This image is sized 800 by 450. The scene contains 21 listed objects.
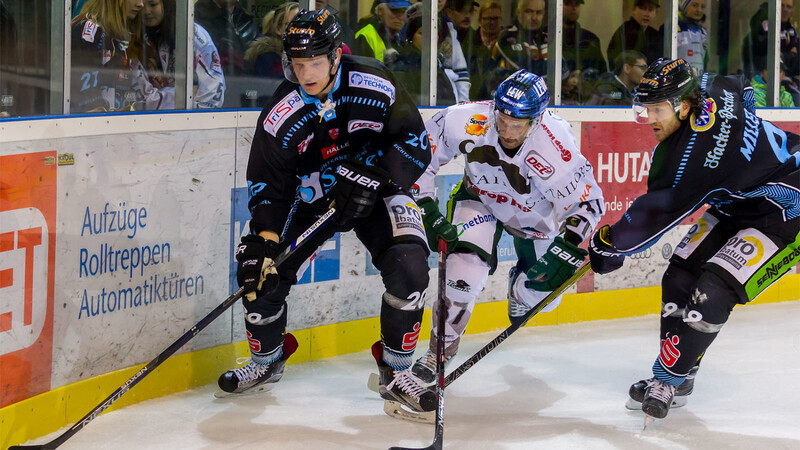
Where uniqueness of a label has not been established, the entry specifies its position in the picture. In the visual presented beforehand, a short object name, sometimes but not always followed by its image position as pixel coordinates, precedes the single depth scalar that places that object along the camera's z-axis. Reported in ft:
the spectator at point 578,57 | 35.68
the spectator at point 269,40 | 28.25
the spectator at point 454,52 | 32.81
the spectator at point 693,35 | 38.27
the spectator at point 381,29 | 30.91
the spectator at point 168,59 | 25.48
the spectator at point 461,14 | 33.01
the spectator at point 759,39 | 40.83
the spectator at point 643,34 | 37.70
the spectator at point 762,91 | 40.78
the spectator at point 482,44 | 34.00
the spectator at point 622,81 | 36.68
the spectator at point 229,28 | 26.86
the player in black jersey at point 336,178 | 21.94
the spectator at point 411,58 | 31.94
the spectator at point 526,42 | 35.14
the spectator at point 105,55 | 23.43
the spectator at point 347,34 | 30.27
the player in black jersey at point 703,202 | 22.15
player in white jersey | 25.25
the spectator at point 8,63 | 21.61
